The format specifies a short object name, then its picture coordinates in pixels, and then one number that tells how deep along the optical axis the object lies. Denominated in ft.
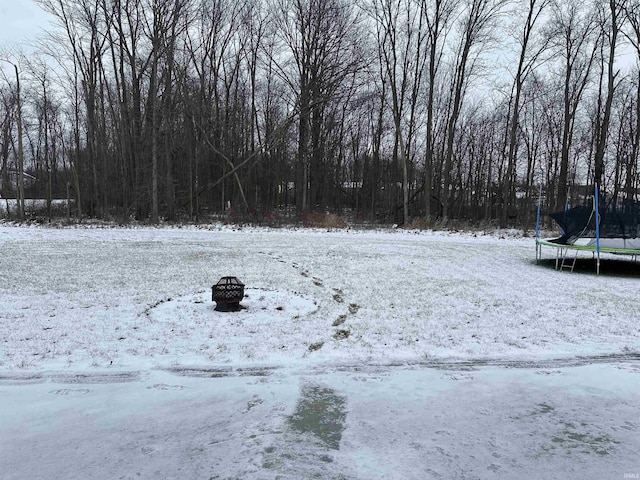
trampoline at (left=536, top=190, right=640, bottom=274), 30.25
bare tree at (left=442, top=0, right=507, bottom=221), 70.28
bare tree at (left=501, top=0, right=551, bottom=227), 67.36
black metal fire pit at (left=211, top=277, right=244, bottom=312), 16.51
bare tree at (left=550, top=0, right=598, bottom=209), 71.67
